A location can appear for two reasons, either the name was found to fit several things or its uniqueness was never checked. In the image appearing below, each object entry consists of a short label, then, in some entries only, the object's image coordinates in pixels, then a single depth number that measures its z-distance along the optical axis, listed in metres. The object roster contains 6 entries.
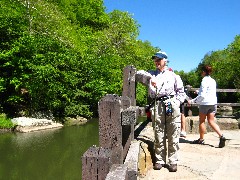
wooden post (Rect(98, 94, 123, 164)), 2.11
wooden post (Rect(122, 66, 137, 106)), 3.33
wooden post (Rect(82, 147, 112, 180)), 1.77
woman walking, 4.08
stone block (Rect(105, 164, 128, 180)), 1.55
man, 2.89
